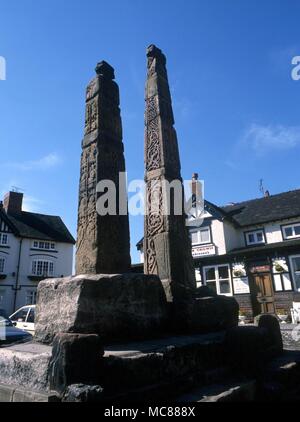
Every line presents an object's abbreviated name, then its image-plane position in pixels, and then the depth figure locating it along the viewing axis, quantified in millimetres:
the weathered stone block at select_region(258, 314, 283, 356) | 4184
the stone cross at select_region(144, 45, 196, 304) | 4418
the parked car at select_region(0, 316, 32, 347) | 10141
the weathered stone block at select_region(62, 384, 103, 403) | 1959
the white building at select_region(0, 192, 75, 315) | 26456
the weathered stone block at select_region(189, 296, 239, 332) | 3857
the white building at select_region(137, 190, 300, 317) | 19188
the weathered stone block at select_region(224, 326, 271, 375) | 3229
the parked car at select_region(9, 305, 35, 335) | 13633
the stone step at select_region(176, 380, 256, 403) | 2451
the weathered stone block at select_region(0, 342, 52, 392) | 2373
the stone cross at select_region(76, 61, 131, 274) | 3639
